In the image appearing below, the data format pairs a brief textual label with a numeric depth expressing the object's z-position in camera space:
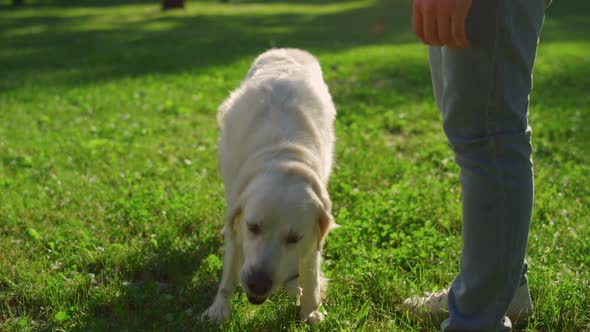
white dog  2.90
